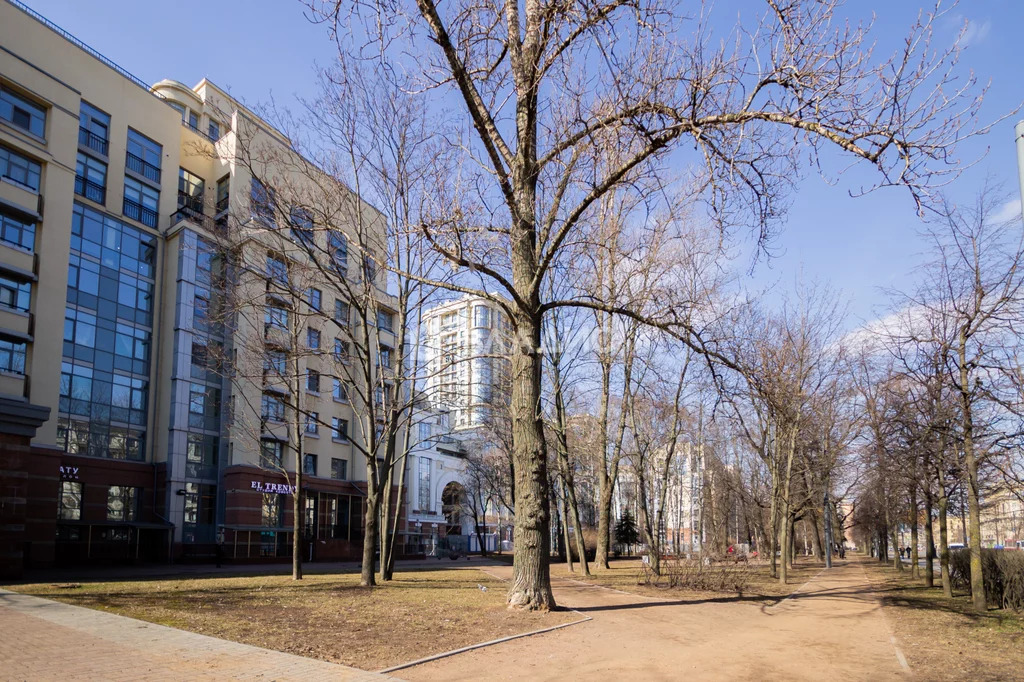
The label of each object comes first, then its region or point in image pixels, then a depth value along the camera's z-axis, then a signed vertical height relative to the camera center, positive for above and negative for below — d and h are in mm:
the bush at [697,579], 19562 -3423
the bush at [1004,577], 16984 -2990
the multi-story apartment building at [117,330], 29359 +6225
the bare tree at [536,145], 8969 +4751
